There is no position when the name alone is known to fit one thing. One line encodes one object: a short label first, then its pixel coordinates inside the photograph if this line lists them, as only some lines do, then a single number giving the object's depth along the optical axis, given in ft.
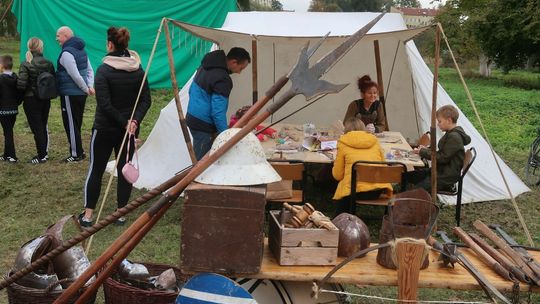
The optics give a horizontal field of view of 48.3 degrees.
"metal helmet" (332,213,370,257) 9.04
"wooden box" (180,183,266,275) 7.95
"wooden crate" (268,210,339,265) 8.65
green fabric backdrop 35.83
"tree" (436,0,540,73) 71.00
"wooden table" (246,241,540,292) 8.45
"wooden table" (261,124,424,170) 16.37
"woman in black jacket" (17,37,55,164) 21.93
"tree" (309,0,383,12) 142.26
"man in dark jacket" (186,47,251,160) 15.61
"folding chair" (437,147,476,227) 16.40
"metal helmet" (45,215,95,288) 10.05
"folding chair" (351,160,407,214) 15.21
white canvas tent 17.38
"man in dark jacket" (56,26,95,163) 21.85
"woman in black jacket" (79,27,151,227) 14.96
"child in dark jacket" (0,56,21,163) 21.80
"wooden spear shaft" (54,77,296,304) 7.98
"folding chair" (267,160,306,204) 15.47
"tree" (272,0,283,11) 152.89
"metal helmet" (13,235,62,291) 9.59
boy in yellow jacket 15.42
